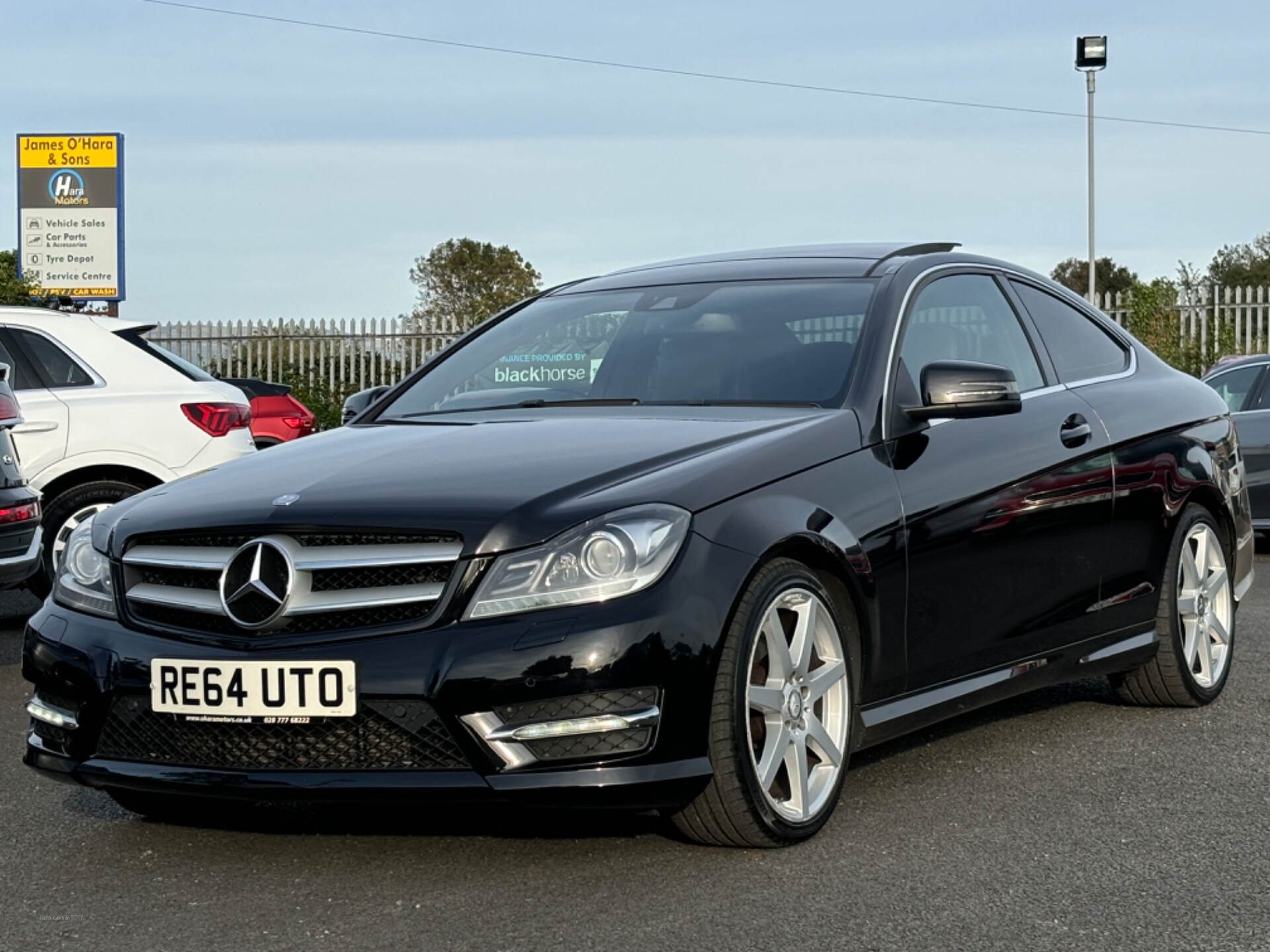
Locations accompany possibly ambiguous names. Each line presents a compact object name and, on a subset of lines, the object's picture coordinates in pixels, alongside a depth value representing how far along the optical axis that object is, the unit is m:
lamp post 30.00
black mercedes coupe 4.14
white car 9.76
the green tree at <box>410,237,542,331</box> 73.19
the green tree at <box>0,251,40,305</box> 24.12
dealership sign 26.42
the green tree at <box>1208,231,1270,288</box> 87.75
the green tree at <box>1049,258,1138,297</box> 93.31
